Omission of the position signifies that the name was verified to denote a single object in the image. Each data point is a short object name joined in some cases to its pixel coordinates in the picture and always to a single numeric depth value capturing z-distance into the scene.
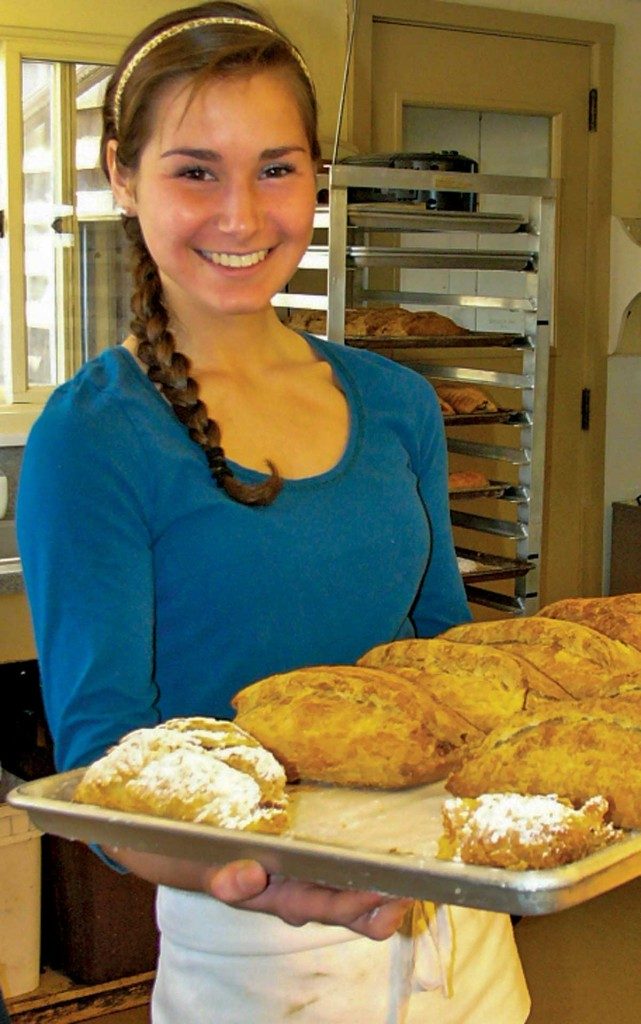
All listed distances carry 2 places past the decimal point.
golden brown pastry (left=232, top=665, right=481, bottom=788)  0.92
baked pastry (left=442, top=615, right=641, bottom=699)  1.06
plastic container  2.62
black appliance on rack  2.95
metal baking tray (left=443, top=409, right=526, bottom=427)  3.04
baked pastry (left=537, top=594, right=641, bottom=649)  1.16
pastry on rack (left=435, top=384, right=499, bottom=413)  3.14
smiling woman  1.03
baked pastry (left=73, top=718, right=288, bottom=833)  0.82
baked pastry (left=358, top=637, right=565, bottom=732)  1.01
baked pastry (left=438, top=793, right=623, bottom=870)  0.75
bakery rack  2.88
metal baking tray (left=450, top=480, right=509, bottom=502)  3.07
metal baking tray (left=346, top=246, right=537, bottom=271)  2.95
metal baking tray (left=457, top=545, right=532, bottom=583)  3.09
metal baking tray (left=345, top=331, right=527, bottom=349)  2.94
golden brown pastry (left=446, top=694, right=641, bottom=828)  0.85
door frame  3.68
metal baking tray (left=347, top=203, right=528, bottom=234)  2.88
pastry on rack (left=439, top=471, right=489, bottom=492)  3.18
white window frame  3.12
